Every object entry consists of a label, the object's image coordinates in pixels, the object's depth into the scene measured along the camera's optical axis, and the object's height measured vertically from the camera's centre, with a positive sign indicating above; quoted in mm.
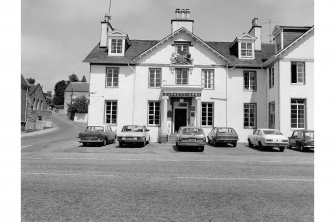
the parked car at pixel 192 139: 17469 -1504
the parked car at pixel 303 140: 18219 -1644
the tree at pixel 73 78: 124400 +17009
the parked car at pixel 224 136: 20422 -1518
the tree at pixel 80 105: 61656 +2241
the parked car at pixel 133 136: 19000 -1454
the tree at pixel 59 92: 111125 +9452
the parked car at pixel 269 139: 18219 -1558
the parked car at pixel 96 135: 19748 -1526
